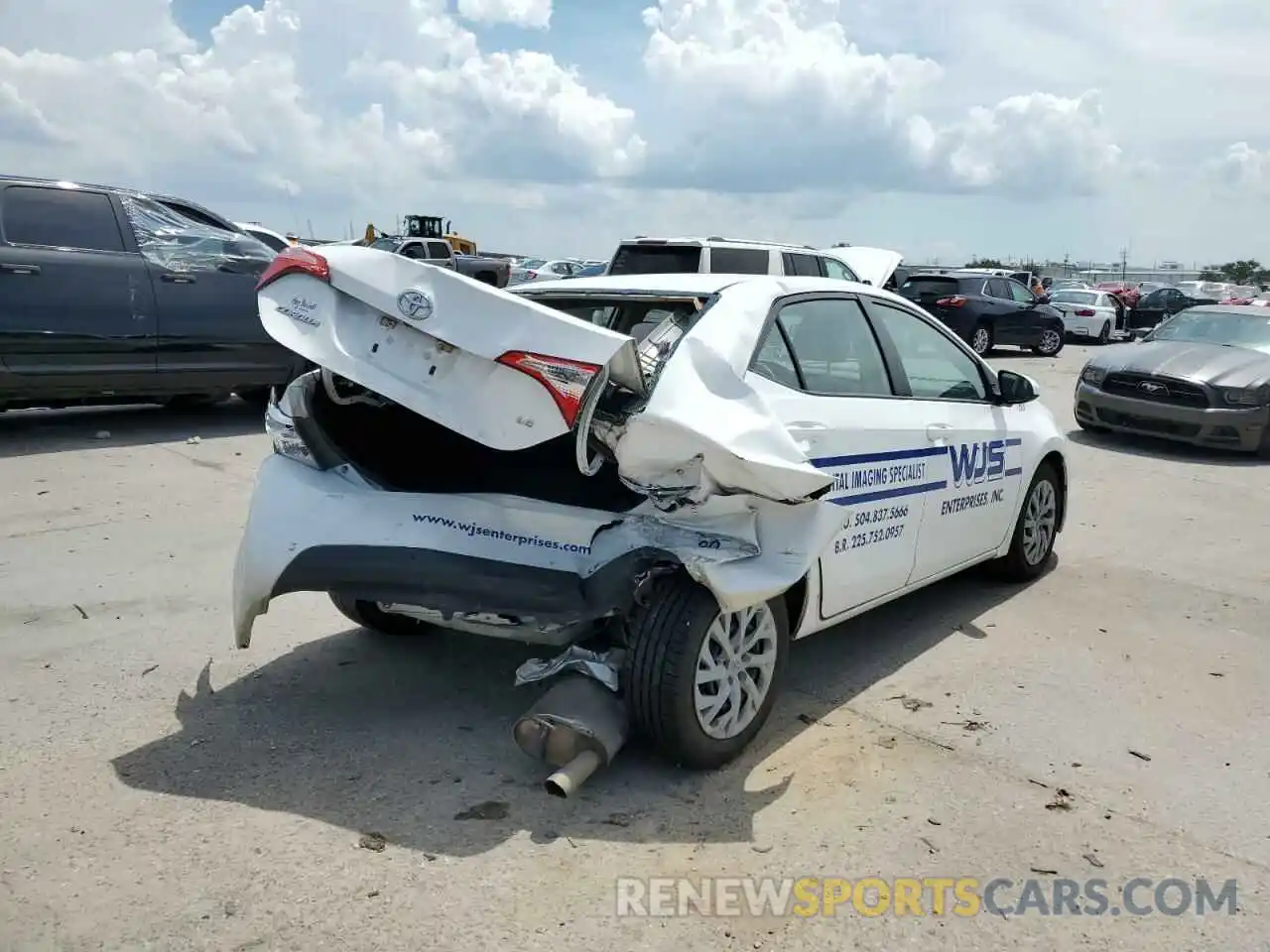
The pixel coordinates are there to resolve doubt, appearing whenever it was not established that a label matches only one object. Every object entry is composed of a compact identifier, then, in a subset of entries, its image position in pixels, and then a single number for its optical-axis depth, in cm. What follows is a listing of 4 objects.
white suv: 1206
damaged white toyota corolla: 312
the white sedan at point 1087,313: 2578
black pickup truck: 779
